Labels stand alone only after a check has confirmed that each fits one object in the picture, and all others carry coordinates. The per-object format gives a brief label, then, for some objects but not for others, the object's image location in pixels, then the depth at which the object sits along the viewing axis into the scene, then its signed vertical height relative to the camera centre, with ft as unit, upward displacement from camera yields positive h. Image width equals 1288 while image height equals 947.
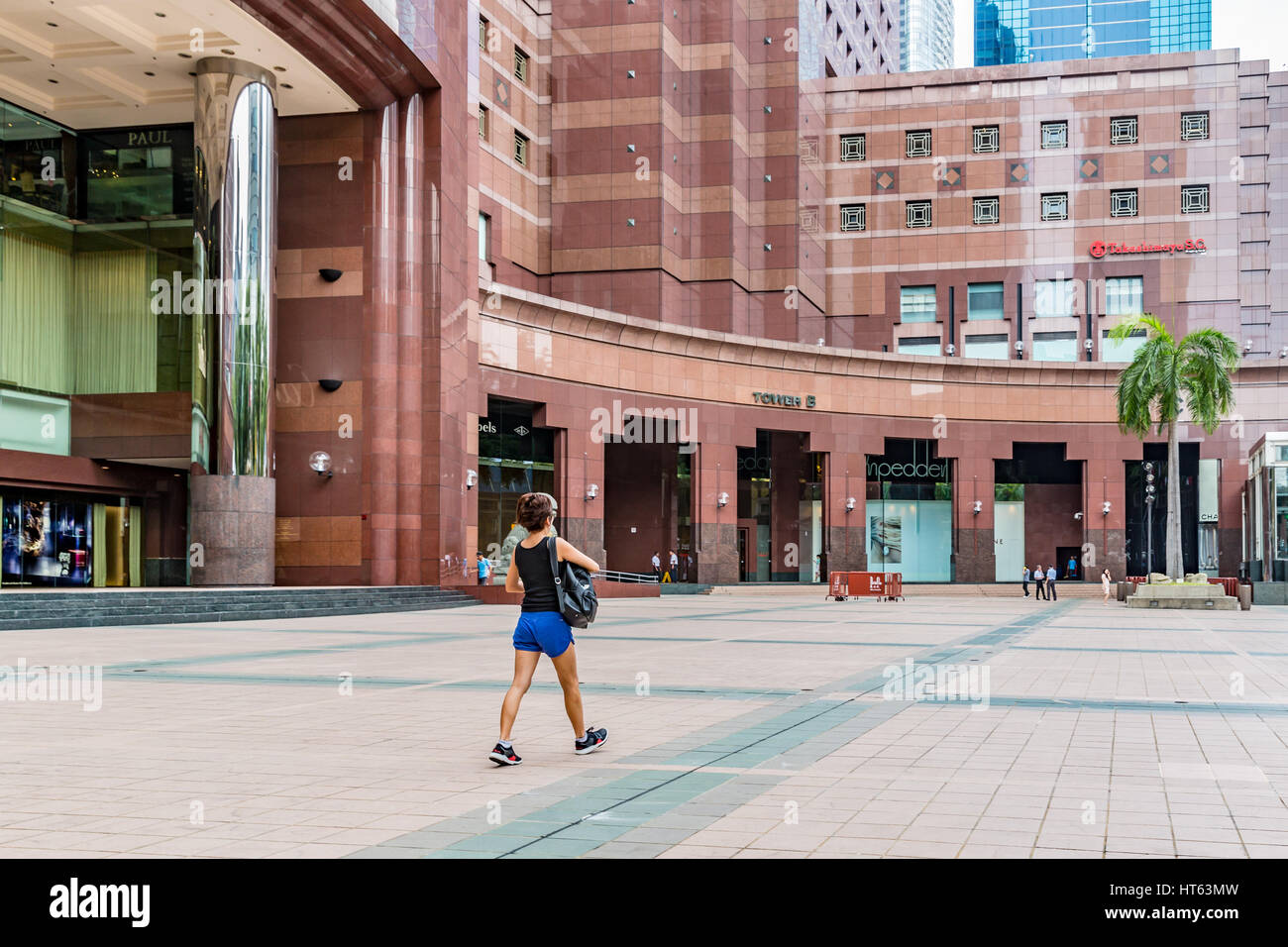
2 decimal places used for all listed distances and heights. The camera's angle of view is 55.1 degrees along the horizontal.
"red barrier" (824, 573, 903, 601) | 127.13 -7.57
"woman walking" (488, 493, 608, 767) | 25.52 -1.88
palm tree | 122.83 +13.24
